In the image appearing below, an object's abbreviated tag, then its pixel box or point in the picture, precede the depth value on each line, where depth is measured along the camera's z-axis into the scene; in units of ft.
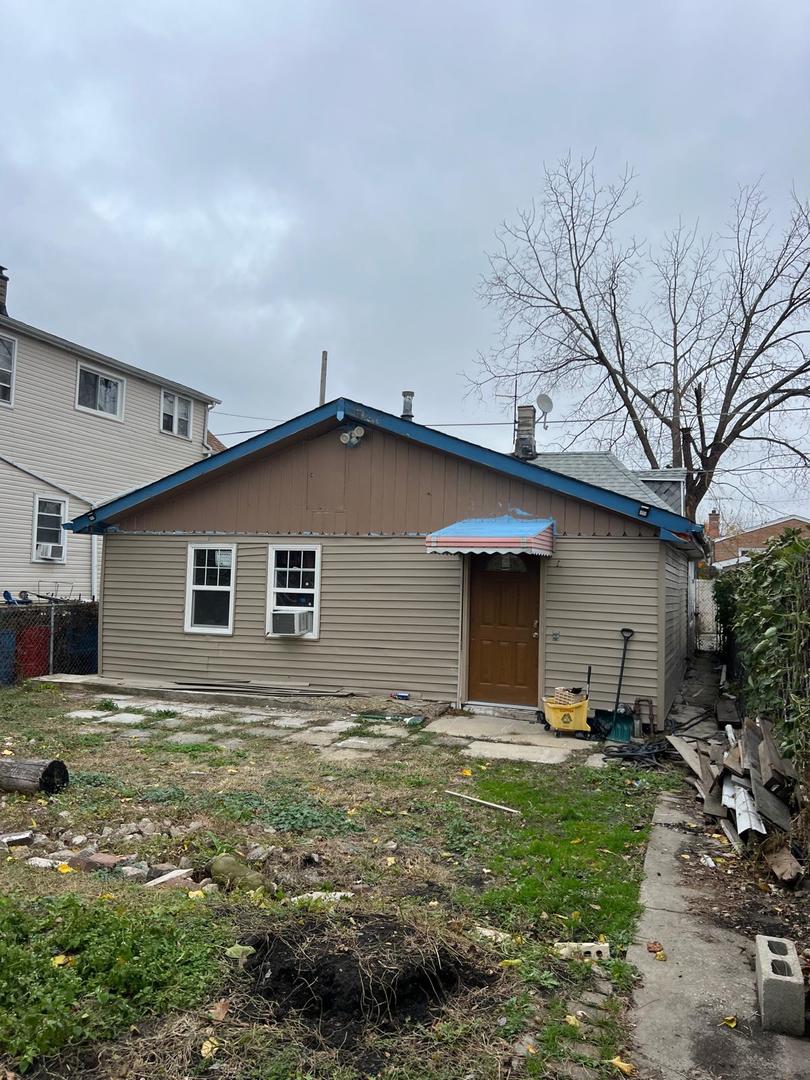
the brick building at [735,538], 138.72
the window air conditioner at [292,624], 35.17
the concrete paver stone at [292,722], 29.94
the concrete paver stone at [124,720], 29.32
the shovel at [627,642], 29.76
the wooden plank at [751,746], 17.72
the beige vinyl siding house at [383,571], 30.50
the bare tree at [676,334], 72.49
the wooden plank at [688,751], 22.16
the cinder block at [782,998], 9.34
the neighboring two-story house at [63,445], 50.85
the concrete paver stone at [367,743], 26.07
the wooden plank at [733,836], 16.06
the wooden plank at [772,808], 15.42
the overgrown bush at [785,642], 15.25
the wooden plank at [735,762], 17.99
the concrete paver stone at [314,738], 26.68
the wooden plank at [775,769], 15.74
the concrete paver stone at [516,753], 25.00
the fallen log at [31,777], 18.85
